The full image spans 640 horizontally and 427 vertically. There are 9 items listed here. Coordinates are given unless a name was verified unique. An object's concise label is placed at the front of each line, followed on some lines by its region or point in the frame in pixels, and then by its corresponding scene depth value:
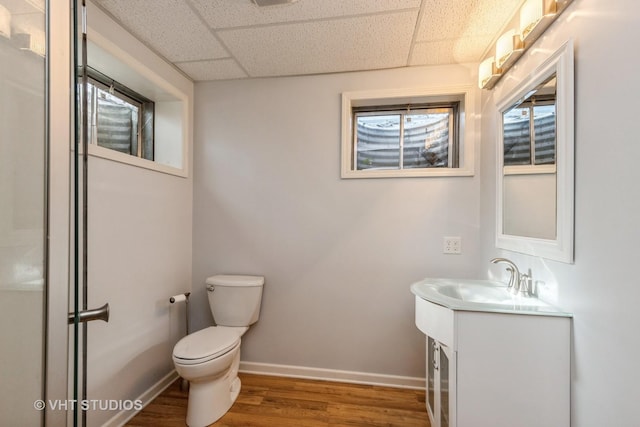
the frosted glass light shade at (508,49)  1.36
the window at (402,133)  2.03
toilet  1.55
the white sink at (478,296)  1.14
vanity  1.07
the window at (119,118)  1.67
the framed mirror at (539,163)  1.06
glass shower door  0.56
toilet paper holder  1.91
